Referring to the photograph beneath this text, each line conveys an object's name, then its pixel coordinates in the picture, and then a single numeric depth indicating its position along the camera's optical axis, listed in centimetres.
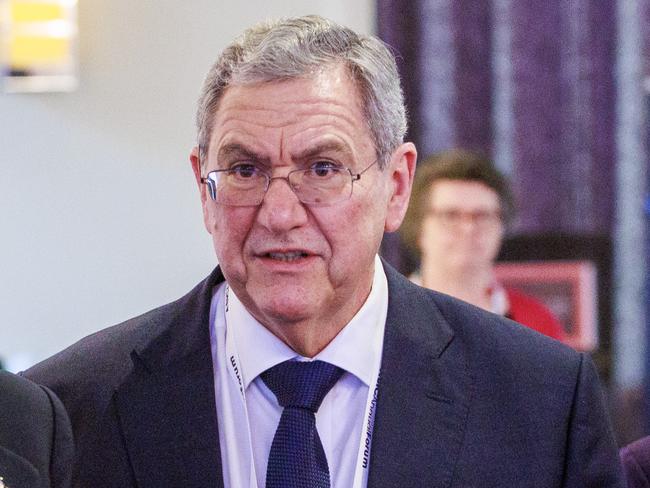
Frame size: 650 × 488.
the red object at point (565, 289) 747
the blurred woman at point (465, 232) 722
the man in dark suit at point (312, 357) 357
